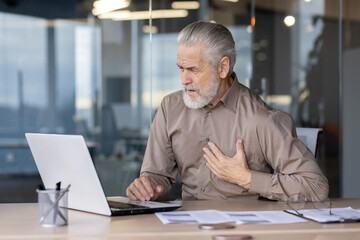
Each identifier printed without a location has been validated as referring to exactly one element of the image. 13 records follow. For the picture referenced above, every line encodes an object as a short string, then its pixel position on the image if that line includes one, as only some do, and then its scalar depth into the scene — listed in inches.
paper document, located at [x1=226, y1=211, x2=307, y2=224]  85.2
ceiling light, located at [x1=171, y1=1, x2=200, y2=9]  301.1
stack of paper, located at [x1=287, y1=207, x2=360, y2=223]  86.3
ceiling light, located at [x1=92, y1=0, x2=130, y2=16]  295.0
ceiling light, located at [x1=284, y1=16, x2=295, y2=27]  269.9
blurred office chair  123.6
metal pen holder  80.2
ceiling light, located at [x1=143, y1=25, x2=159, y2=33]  305.9
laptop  85.0
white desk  76.2
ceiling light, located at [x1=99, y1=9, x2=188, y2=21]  294.4
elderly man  106.9
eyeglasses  96.8
